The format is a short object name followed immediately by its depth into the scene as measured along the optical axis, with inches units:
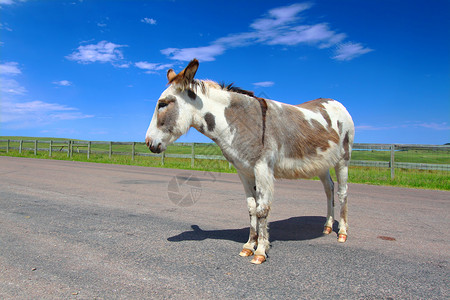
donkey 141.9
